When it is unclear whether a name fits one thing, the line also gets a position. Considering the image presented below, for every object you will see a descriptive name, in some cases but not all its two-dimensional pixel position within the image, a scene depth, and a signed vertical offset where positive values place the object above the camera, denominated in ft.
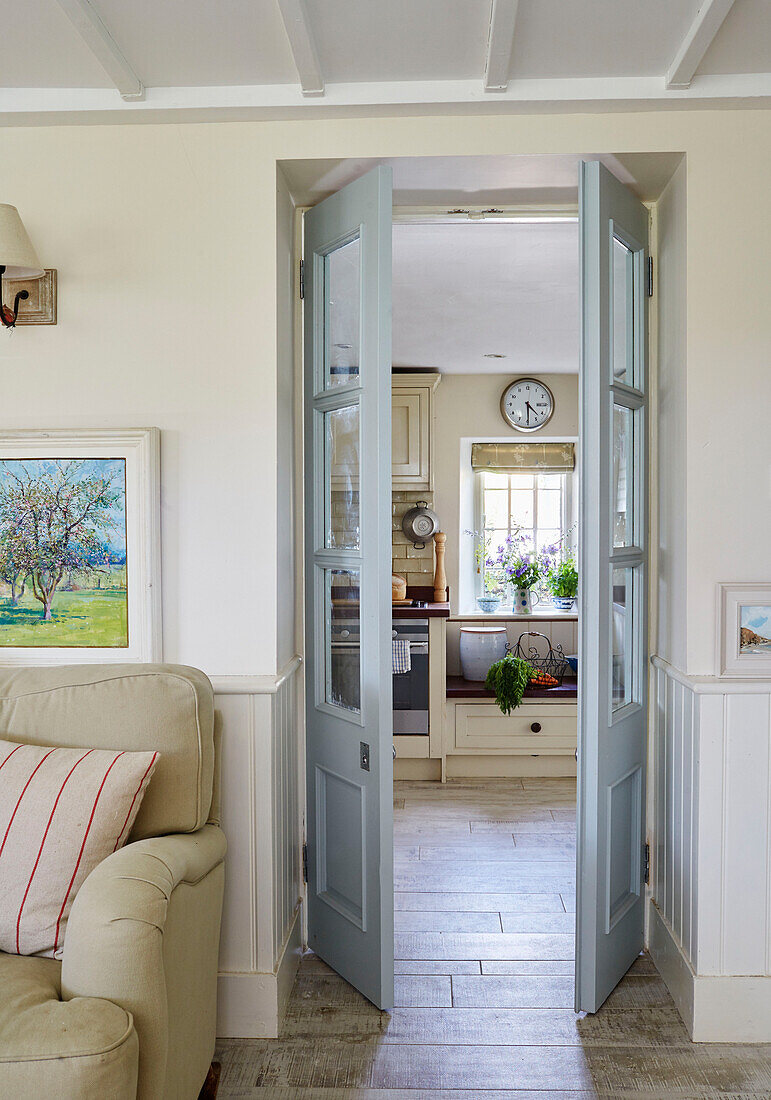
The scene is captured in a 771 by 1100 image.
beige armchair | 4.24 -2.47
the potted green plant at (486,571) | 19.08 -0.94
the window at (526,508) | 19.16 +0.55
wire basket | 16.92 -2.75
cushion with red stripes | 5.26 -1.99
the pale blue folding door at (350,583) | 7.36 -0.50
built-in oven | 14.90 -2.65
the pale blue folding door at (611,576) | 7.27 -0.43
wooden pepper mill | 17.38 -0.93
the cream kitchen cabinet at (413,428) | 16.76 +2.16
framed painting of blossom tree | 7.39 -0.11
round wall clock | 18.19 +2.86
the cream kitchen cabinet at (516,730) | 15.14 -3.76
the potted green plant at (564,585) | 17.58 -1.18
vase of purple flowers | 17.84 -0.85
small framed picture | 7.27 -0.92
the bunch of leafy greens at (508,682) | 14.84 -2.80
